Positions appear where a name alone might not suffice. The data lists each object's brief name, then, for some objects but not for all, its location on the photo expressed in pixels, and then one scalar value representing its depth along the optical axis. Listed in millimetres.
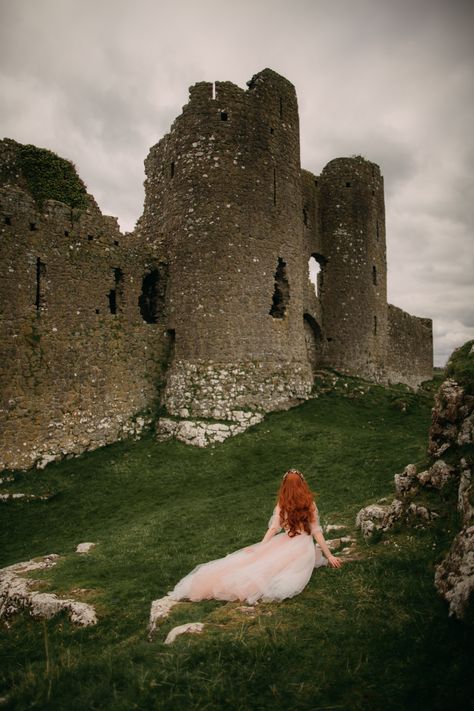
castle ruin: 17062
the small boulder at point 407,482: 8475
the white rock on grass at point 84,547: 11006
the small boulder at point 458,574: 5043
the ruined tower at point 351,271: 26344
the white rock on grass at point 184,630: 5725
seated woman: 6629
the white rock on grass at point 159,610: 6496
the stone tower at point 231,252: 19594
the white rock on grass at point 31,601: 7797
